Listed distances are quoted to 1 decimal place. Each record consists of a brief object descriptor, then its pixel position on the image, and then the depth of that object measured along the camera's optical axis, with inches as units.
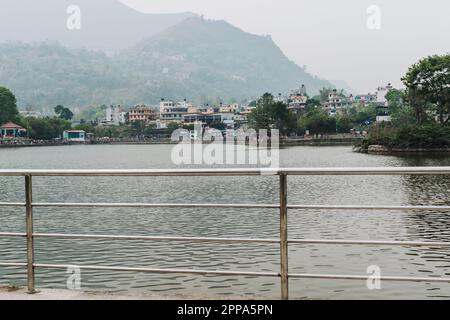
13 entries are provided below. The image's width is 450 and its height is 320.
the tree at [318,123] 5132.9
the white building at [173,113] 7460.1
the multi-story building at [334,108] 7445.9
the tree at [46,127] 6067.9
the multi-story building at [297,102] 6895.7
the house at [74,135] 6427.2
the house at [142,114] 7391.7
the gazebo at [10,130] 5767.7
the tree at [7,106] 5634.8
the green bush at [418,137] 2864.2
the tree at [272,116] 5009.8
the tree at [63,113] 7859.3
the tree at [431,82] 2886.3
